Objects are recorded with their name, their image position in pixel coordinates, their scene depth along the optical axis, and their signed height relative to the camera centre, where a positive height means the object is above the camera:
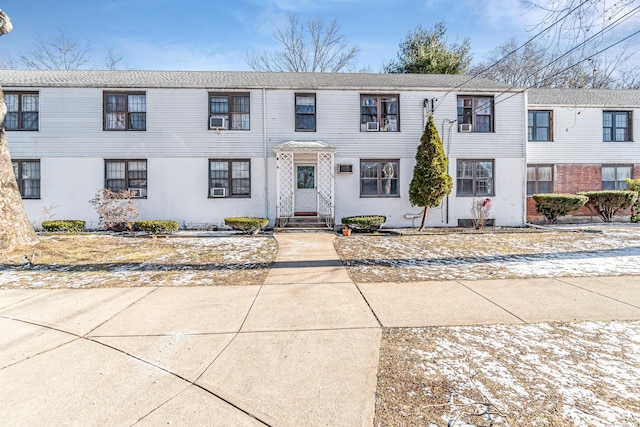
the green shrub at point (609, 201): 14.15 +0.31
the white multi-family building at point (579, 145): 15.02 +3.08
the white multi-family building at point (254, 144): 12.37 +2.67
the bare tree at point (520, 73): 22.36 +11.28
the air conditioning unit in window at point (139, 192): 12.47 +0.67
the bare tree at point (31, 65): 24.70 +11.62
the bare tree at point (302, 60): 26.70 +12.89
